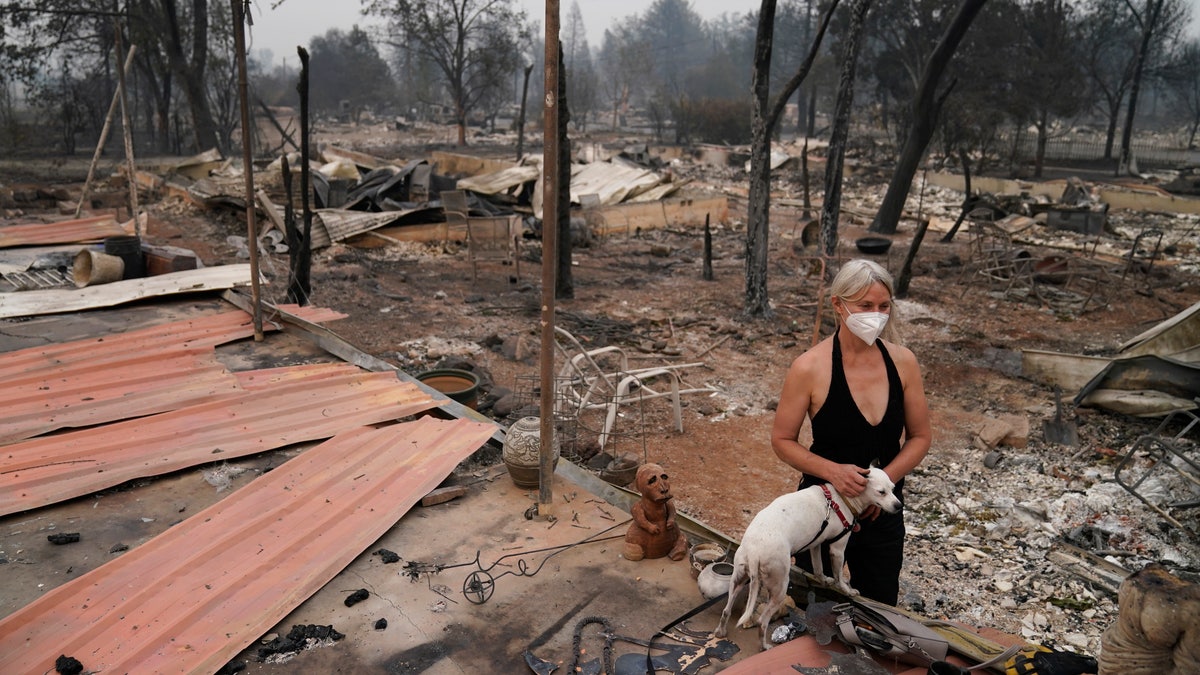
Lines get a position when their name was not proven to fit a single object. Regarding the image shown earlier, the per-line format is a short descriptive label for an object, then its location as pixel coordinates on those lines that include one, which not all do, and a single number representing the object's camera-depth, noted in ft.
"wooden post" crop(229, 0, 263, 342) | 19.25
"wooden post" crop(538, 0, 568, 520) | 12.05
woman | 9.55
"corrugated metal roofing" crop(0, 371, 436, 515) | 14.16
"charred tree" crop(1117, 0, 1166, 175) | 87.04
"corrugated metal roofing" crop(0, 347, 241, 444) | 16.51
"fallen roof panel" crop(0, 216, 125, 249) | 36.14
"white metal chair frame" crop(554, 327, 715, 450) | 19.74
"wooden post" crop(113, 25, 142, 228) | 33.45
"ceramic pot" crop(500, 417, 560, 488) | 14.37
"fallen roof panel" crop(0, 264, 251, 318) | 24.95
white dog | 9.34
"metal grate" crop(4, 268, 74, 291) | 28.09
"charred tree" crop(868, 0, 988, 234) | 46.50
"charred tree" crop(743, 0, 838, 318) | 32.99
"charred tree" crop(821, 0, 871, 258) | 43.57
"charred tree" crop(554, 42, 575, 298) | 33.60
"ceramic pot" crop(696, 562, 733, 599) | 10.86
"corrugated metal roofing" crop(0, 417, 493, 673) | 9.84
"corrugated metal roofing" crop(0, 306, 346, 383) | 19.66
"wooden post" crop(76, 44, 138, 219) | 36.48
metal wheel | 11.21
